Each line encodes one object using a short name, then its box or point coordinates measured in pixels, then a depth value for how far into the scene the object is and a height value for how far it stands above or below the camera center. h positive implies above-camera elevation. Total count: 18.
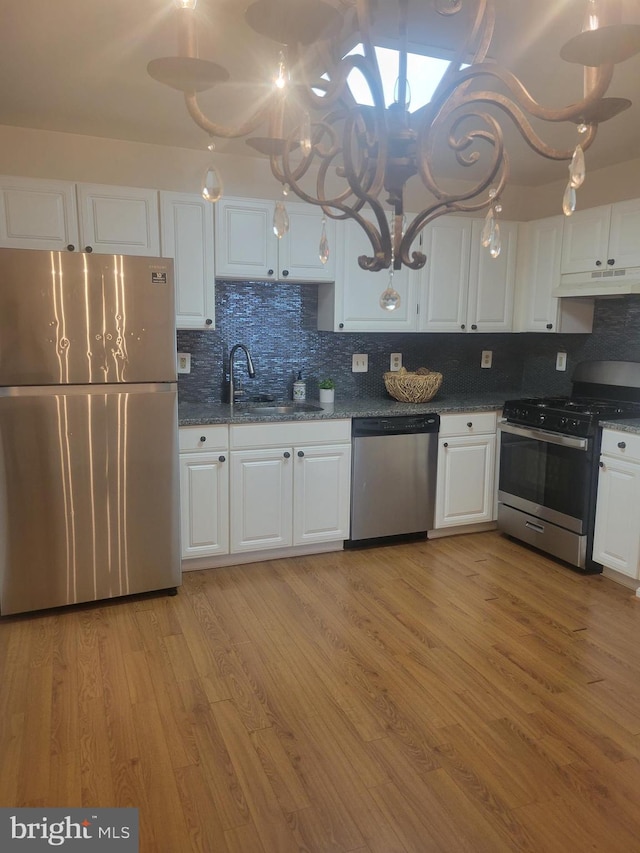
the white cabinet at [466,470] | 3.91 -0.77
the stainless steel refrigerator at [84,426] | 2.73 -0.37
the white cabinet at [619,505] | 3.18 -0.81
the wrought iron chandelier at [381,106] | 1.17 +0.54
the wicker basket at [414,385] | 3.93 -0.23
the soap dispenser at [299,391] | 3.93 -0.27
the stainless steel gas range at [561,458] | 3.43 -0.63
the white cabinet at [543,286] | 3.98 +0.44
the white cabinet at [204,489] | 3.29 -0.77
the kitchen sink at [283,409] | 3.70 -0.36
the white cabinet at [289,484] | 3.43 -0.78
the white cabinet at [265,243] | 3.44 +0.60
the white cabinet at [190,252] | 3.30 +0.52
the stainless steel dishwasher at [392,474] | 3.70 -0.76
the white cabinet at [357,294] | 3.75 +0.35
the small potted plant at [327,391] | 3.91 -0.26
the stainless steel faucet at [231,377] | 3.59 -0.13
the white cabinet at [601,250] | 3.42 +0.60
